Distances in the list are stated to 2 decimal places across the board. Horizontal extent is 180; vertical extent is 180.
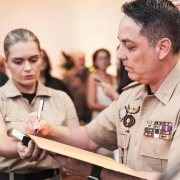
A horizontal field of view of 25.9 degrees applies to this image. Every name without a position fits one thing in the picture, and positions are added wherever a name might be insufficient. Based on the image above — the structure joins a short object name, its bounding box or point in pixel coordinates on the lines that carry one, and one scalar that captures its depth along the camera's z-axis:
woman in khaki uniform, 1.86
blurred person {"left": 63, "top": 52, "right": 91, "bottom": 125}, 4.70
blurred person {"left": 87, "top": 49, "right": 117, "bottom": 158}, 3.79
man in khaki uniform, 1.44
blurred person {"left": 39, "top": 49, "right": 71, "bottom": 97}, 3.29
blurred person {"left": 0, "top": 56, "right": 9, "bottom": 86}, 3.06
